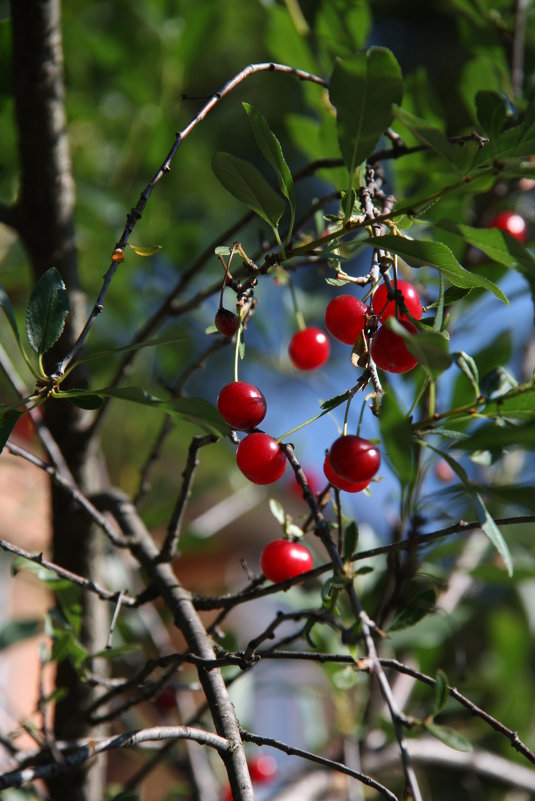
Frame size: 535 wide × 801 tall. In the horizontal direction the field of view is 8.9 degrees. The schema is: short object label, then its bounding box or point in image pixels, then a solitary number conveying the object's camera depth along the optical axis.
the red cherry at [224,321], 1.08
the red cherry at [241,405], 1.09
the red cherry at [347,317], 1.09
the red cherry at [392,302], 1.07
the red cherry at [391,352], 1.06
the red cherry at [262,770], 1.70
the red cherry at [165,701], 1.40
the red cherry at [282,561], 1.11
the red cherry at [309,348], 1.17
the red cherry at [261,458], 1.09
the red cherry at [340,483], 1.08
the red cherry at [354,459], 1.06
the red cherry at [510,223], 1.21
